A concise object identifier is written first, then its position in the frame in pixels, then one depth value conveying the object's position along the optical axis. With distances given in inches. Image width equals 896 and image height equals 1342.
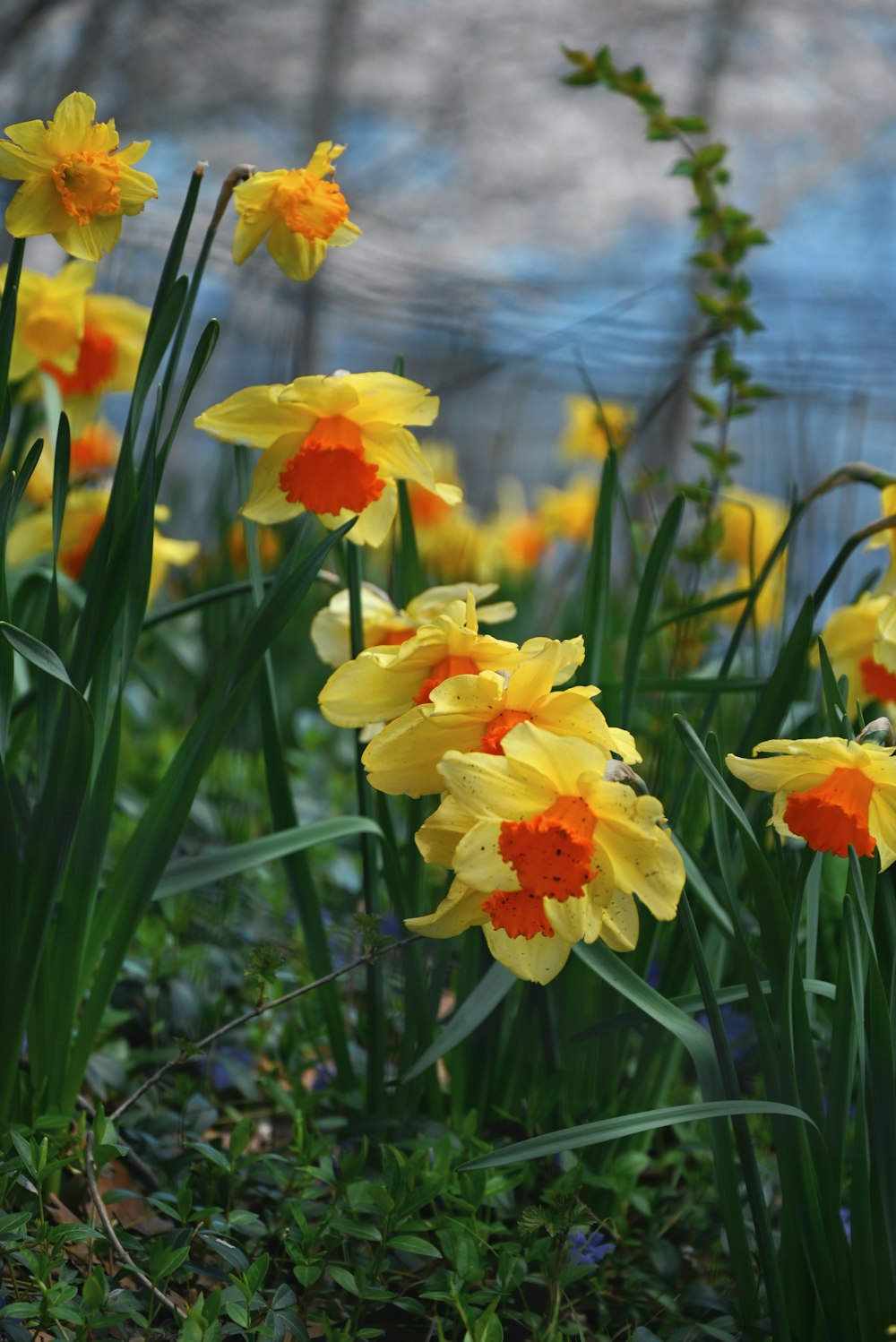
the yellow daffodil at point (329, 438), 57.3
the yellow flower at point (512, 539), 140.4
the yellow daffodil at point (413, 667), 54.7
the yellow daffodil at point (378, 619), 60.4
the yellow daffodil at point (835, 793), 53.7
